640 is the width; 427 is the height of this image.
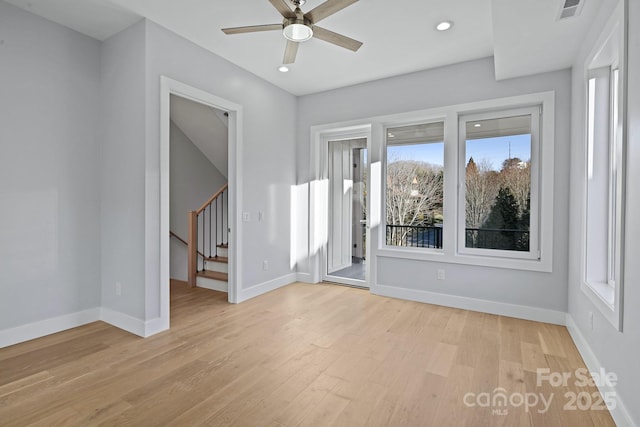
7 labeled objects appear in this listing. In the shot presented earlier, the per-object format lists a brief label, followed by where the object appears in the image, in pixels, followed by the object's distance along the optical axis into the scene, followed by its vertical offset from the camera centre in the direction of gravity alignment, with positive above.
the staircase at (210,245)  4.65 -0.57
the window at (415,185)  4.02 +0.37
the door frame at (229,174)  3.03 +0.40
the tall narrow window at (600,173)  2.36 +0.32
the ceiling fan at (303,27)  2.12 +1.39
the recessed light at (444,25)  2.88 +1.75
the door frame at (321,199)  4.76 +0.19
